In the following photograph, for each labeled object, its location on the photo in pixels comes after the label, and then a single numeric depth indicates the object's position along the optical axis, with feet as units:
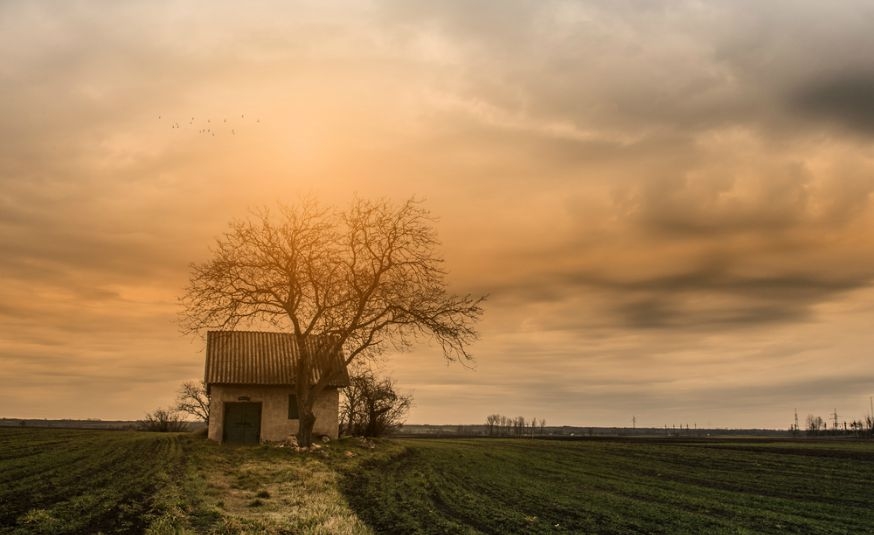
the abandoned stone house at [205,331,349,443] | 141.18
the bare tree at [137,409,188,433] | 296.51
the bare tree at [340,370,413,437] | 197.57
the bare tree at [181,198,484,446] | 128.98
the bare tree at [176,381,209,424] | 303.85
